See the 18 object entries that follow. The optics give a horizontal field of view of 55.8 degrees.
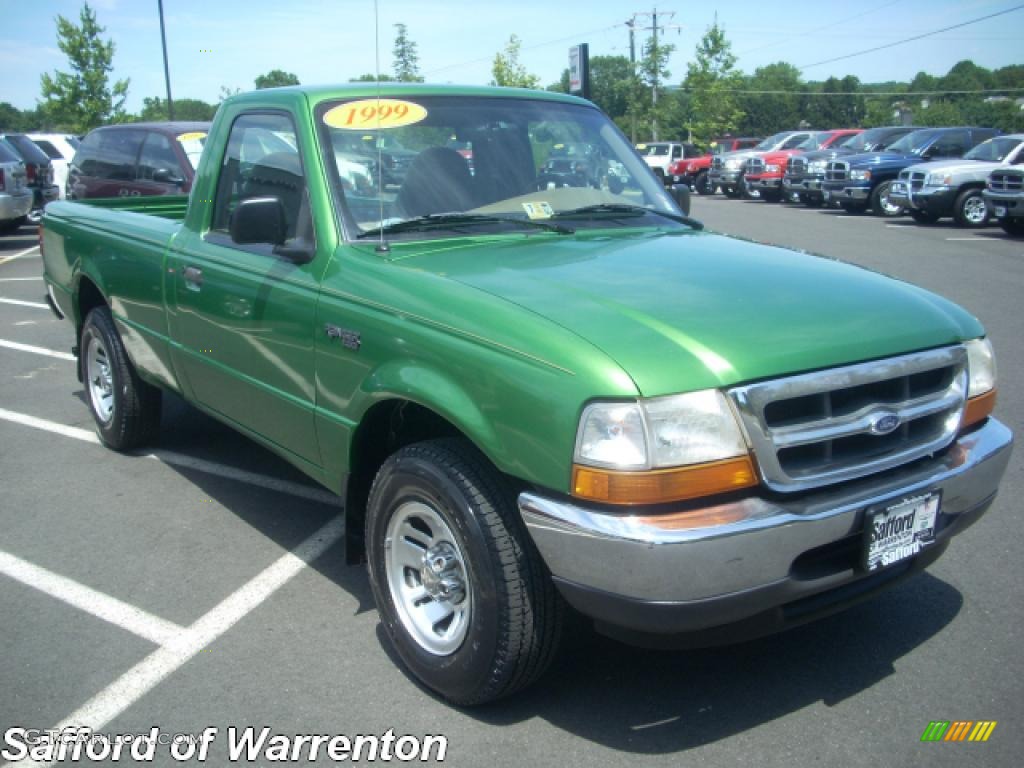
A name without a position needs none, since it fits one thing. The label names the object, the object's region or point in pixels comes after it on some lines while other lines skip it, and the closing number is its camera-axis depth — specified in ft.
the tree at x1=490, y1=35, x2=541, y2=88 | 129.49
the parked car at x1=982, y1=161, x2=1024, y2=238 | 52.75
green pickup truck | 8.34
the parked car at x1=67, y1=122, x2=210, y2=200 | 37.04
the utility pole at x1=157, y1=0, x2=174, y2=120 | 104.61
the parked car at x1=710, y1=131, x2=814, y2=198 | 95.96
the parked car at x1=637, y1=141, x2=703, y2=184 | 125.78
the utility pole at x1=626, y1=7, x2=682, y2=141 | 182.29
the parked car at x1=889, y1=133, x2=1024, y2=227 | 59.26
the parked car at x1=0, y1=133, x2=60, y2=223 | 55.62
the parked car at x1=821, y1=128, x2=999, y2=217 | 69.66
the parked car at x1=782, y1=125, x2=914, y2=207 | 77.66
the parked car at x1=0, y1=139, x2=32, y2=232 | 51.42
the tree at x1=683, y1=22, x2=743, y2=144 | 163.84
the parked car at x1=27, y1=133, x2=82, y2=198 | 73.41
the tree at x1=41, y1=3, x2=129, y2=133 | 115.75
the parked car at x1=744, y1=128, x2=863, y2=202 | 88.07
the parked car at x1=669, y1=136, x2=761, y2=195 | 109.29
